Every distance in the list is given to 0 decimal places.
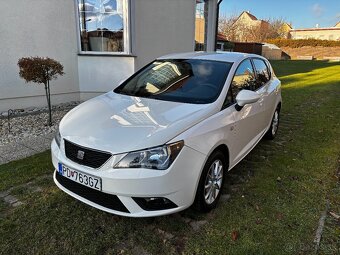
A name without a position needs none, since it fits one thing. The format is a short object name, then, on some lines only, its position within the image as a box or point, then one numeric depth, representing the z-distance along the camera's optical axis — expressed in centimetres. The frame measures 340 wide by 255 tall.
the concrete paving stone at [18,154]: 437
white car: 251
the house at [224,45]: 3014
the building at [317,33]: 6092
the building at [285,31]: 6147
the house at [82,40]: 655
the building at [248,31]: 5244
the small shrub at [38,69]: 550
